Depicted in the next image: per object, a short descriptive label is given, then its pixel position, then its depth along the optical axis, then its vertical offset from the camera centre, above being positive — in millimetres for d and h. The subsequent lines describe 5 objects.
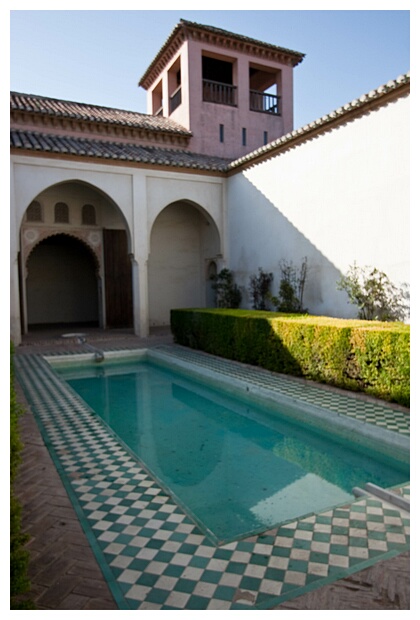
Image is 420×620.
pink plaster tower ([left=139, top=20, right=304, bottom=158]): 16312 +7894
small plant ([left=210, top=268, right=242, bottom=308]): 14148 +286
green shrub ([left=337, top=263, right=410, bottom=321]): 8625 +65
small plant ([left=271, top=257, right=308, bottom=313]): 11242 +276
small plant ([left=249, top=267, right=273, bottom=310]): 12580 +299
